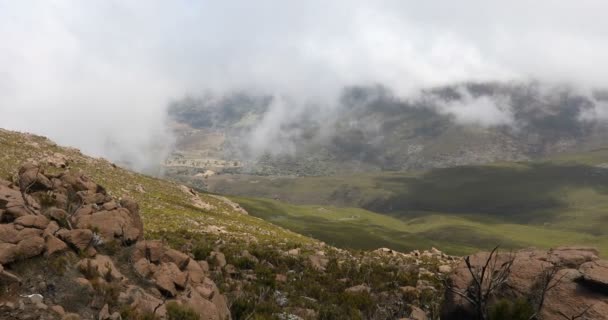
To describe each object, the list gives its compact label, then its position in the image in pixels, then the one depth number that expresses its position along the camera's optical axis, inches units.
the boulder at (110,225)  964.6
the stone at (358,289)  1238.2
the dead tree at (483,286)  850.3
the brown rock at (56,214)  949.8
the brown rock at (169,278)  861.2
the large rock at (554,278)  824.2
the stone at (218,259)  1302.9
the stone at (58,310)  676.3
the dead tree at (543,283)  824.3
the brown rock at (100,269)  802.2
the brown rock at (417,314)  1014.4
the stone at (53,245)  800.3
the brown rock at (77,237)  853.8
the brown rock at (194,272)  944.9
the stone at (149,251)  943.0
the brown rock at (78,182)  1229.1
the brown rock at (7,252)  723.7
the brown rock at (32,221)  829.2
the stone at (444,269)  1631.3
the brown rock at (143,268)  890.7
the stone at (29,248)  753.6
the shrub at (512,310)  822.5
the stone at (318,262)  1485.0
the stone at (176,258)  971.9
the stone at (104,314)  690.8
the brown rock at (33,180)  1155.8
